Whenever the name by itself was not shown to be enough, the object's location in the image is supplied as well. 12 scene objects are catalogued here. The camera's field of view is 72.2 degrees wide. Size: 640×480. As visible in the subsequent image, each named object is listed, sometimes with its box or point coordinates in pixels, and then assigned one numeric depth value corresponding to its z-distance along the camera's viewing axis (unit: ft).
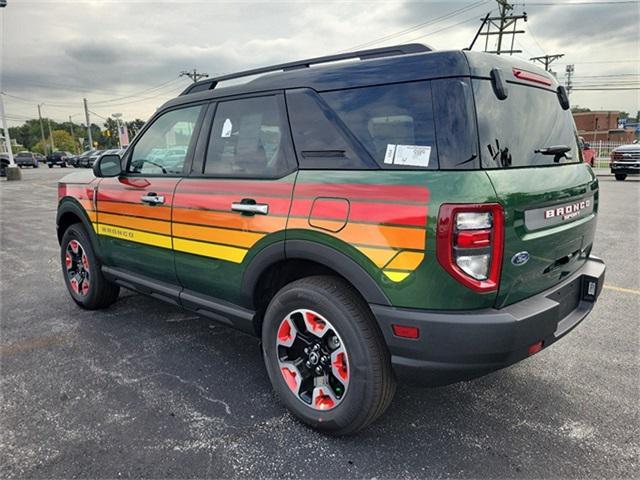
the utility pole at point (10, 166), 75.90
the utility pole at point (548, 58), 131.15
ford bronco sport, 6.33
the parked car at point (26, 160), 135.40
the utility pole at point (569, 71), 164.55
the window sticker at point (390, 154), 6.88
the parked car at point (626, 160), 51.67
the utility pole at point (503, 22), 90.86
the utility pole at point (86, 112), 204.56
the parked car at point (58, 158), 152.66
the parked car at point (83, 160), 129.84
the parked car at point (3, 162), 95.37
